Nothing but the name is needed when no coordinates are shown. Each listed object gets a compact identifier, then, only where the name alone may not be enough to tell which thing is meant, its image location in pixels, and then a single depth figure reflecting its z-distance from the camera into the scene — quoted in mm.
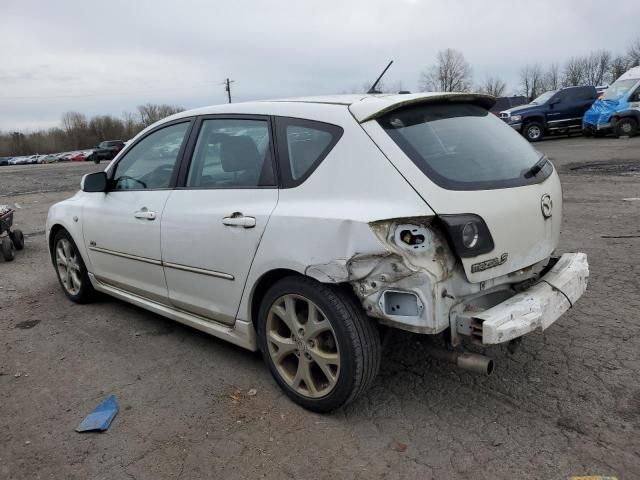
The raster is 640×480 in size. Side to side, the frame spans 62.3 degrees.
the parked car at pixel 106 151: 43972
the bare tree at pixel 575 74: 81125
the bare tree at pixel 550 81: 83938
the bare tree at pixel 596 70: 80812
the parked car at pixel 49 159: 67688
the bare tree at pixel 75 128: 93869
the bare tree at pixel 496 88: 76500
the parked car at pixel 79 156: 63138
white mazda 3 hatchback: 2479
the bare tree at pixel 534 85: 85450
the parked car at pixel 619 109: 18266
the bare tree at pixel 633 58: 67812
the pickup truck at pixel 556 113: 20891
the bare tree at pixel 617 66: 72875
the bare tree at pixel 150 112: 88438
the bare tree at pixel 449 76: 73562
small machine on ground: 6875
